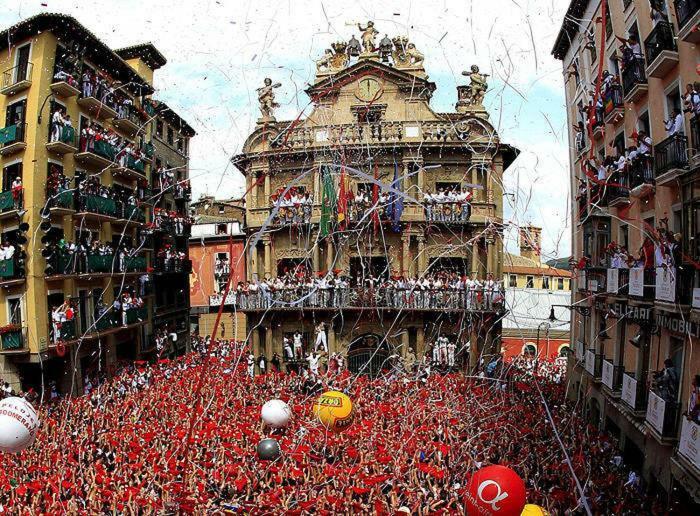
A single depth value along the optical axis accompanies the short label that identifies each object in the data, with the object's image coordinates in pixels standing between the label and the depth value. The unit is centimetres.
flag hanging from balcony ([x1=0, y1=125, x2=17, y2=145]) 2069
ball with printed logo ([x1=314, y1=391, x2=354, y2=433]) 1232
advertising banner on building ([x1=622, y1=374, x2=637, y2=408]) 1520
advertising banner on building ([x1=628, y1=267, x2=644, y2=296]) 1523
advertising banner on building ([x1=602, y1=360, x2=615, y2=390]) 1744
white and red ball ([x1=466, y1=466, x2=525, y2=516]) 686
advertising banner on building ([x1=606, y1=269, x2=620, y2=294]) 1723
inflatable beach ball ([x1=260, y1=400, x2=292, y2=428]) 1398
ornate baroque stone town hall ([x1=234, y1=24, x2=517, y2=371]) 2511
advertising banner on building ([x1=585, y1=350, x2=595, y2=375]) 1966
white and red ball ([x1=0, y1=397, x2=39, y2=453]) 1040
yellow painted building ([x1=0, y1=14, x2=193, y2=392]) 2059
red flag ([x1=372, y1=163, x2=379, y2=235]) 2435
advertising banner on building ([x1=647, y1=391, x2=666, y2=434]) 1312
